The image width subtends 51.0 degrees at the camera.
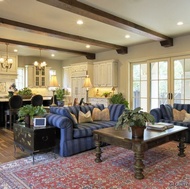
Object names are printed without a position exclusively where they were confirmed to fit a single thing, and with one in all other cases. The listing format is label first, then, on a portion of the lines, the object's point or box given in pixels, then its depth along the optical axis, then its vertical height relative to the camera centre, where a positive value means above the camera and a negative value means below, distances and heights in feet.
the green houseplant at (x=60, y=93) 31.28 -0.12
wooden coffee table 8.97 -2.40
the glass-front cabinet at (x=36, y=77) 31.09 +2.51
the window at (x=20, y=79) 31.74 +2.12
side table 10.80 -2.60
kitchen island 22.12 -1.85
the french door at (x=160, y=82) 19.54 +1.05
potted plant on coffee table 9.30 -1.33
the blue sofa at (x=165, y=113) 16.80 -1.78
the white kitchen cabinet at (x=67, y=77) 31.56 +2.53
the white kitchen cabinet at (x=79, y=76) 27.58 +2.29
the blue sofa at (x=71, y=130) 11.94 -2.38
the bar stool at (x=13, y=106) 19.94 -1.38
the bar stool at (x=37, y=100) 21.94 -0.86
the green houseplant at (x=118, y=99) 23.52 -0.84
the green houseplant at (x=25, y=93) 24.72 -0.08
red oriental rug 8.39 -3.86
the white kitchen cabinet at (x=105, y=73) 24.88 +2.42
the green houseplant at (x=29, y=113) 11.80 -1.22
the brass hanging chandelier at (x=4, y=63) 22.27 +3.70
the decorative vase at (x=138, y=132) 9.39 -1.90
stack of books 11.27 -2.02
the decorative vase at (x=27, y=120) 11.82 -1.68
